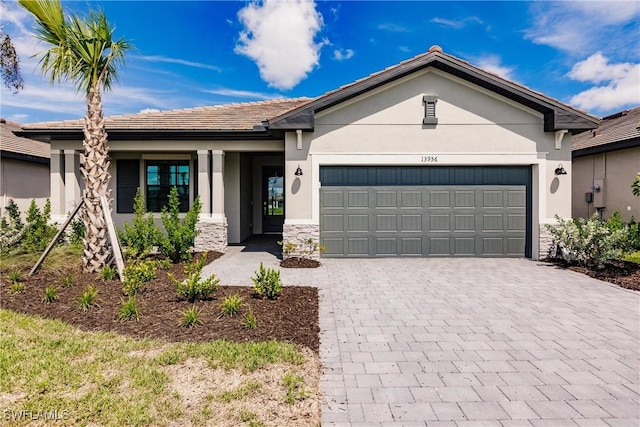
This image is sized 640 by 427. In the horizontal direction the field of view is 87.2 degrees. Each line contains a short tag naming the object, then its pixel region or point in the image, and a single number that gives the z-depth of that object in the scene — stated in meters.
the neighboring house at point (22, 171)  13.42
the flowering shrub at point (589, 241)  8.07
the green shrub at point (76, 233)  9.99
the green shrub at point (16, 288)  5.88
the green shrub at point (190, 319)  4.56
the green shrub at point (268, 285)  5.77
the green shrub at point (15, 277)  6.34
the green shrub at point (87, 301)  5.16
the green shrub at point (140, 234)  8.79
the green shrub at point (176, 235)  8.98
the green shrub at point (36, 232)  8.64
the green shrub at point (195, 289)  5.45
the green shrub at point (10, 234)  8.26
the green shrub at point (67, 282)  6.16
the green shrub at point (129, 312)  4.79
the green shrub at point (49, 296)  5.48
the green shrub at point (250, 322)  4.51
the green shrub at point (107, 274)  6.62
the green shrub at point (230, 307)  4.93
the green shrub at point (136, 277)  5.77
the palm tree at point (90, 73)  6.96
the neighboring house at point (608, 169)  12.14
